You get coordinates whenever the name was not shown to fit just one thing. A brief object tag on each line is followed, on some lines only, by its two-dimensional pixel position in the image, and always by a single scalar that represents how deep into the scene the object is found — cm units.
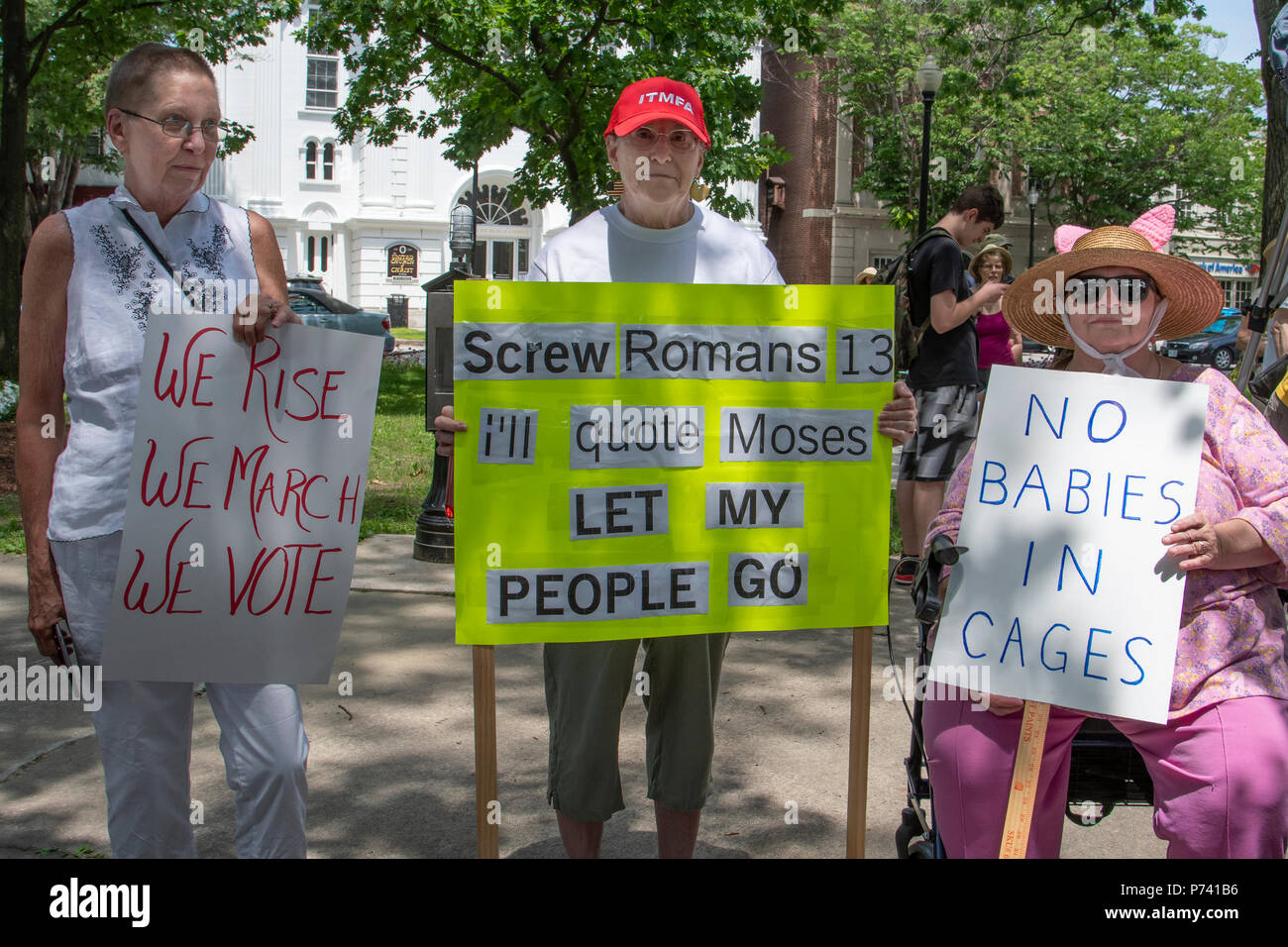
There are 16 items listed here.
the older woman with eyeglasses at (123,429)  253
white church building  4297
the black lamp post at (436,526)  721
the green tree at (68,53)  1273
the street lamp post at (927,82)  1842
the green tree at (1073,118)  3294
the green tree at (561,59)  1220
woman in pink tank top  699
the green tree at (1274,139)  959
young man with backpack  607
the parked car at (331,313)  2192
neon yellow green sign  284
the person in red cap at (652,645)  289
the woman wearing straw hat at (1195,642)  253
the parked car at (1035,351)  2977
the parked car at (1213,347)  2950
